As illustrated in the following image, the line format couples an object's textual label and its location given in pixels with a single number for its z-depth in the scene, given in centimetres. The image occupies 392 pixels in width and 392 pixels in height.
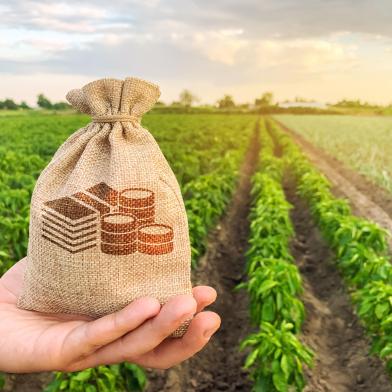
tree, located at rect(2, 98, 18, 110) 5287
